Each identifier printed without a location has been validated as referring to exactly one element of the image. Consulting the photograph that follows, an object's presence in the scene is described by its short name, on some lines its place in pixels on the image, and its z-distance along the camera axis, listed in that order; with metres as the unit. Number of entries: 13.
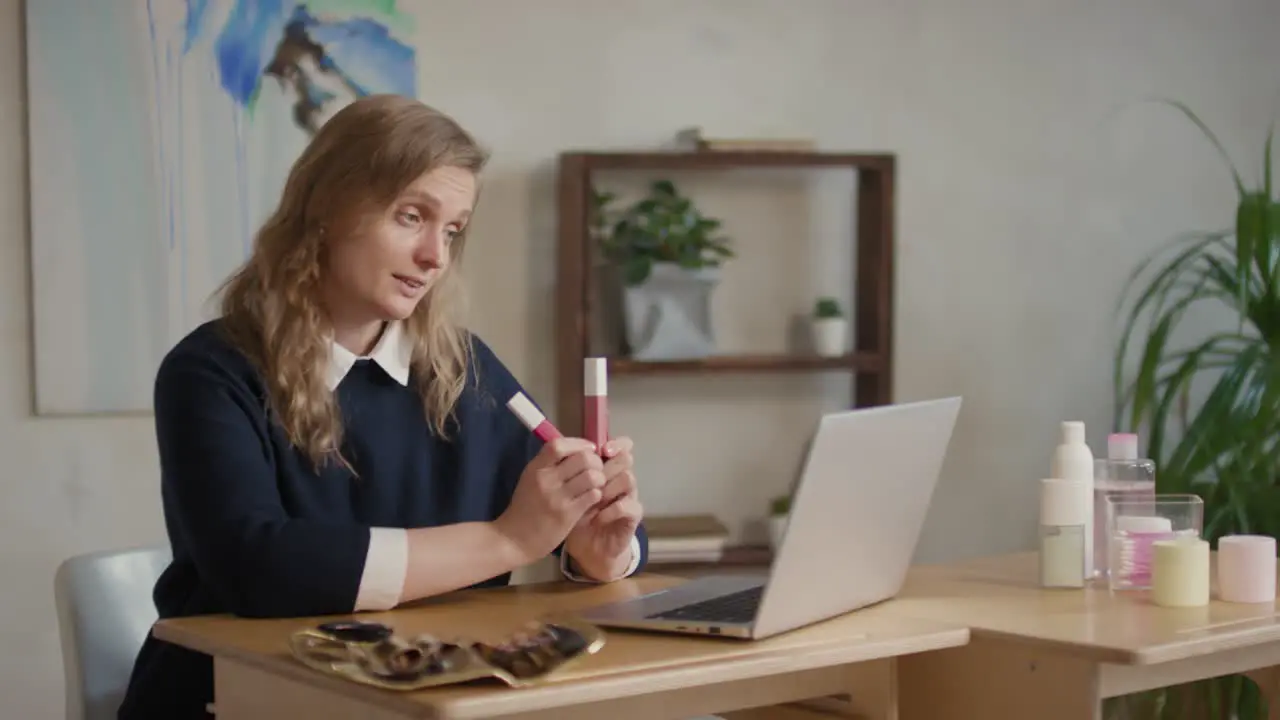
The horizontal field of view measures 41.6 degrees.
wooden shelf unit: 3.42
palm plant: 3.28
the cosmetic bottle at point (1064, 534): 2.04
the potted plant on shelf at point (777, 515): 3.64
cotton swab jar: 2.02
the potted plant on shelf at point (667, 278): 3.46
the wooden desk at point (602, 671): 1.44
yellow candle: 1.91
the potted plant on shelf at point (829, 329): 3.63
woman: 1.76
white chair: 2.29
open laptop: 1.63
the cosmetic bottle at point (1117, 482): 2.12
